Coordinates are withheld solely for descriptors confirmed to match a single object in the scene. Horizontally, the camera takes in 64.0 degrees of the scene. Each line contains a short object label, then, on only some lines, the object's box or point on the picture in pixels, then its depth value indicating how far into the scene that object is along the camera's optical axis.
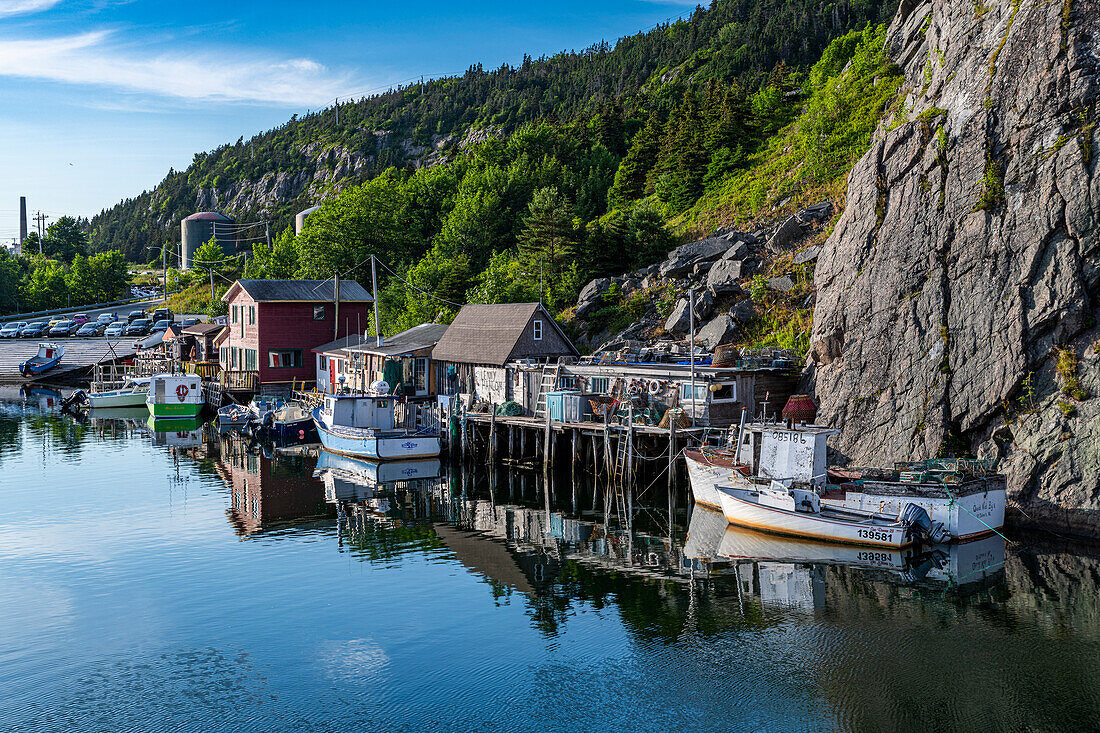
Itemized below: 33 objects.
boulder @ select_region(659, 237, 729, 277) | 57.00
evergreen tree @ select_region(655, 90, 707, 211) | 80.38
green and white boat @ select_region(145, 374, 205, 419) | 63.94
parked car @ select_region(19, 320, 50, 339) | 99.40
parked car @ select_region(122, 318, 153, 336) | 99.94
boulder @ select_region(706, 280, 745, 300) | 52.56
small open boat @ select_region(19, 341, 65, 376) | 85.81
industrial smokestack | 185.25
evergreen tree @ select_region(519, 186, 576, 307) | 63.81
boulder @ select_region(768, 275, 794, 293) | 50.34
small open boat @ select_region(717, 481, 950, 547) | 28.50
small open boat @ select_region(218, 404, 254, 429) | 60.27
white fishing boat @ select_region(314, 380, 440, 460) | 46.00
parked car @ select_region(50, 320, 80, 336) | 100.97
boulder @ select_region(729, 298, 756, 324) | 49.84
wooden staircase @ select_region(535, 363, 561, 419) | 45.41
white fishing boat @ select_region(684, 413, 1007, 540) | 28.81
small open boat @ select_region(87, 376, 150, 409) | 69.75
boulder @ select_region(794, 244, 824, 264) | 51.22
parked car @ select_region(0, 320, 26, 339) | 98.51
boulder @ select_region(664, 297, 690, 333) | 51.62
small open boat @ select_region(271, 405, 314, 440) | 55.66
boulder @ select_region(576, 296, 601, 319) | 59.19
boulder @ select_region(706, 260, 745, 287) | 52.97
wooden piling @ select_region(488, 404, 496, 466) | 45.81
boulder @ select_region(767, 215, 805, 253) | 54.59
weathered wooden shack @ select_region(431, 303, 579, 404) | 48.56
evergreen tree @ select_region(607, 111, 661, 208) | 90.06
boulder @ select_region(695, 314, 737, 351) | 48.97
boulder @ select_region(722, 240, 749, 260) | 54.47
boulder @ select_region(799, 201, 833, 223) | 56.12
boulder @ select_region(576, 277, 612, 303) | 59.78
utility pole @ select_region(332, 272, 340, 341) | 66.62
